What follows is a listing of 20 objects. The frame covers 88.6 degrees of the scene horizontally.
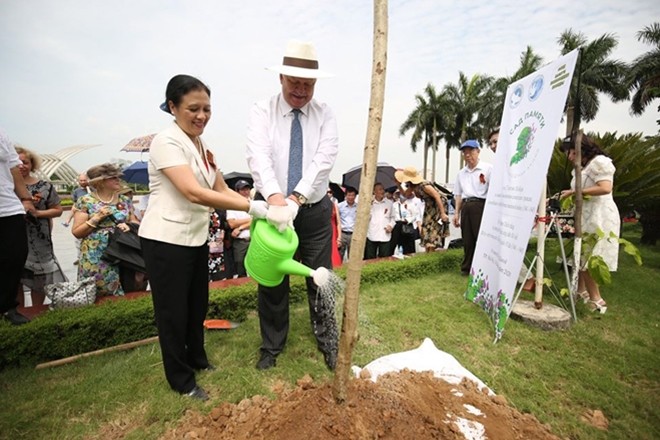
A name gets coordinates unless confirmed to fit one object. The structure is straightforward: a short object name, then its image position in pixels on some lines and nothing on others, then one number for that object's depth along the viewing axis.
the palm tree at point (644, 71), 19.73
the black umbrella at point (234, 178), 7.08
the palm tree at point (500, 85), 28.16
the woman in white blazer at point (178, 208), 1.85
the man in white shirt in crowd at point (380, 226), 6.04
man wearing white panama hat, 2.22
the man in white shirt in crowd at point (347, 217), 6.21
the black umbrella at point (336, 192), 8.52
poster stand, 3.35
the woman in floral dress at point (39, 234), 3.42
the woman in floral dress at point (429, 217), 5.89
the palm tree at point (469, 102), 34.53
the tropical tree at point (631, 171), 6.17
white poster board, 2.91
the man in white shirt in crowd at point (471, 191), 4.73
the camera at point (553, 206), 3.79
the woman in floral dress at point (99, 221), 3.15
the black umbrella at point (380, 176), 7.56
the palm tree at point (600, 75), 24.73
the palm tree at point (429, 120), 35.84
